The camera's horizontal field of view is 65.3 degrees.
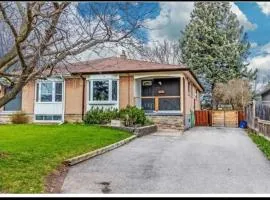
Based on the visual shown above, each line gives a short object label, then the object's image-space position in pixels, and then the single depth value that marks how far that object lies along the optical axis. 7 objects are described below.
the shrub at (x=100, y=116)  10.51
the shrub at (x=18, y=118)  11.92
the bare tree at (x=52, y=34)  3.72
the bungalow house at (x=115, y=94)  11.86
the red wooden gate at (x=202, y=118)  16.21
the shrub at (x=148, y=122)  10.72
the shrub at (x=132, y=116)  10.04
